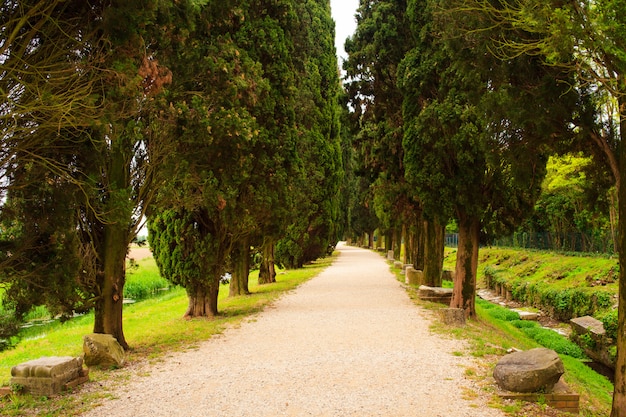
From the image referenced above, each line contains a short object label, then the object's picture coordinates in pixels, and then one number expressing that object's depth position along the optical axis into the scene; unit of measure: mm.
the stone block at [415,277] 21375
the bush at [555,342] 14523
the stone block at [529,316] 19531
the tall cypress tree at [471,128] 7332
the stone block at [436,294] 15863
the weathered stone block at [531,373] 6355
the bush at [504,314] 19459
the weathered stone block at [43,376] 6672
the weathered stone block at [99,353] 8242
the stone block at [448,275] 28391
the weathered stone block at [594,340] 13727
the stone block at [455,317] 11926
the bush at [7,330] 5492
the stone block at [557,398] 6164
